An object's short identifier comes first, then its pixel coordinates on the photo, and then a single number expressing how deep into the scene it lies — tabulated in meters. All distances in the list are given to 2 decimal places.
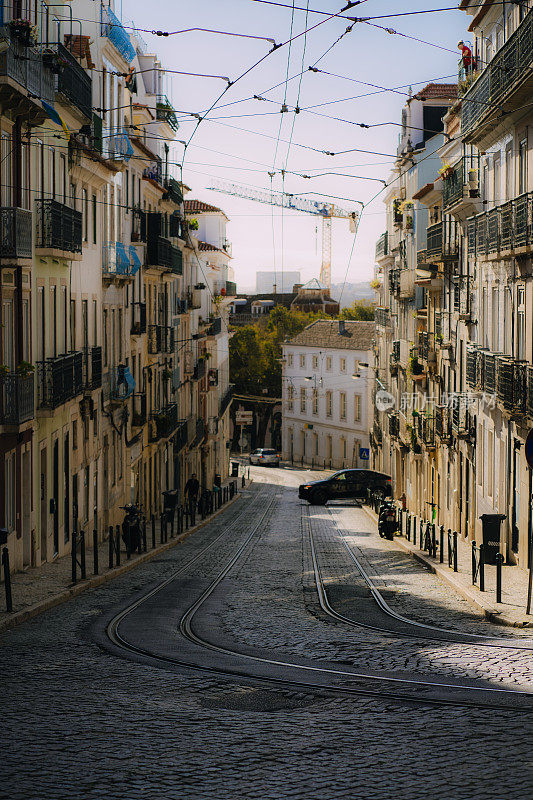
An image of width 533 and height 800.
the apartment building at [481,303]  21.68
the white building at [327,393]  77.25
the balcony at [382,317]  58.60
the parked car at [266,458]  81.62
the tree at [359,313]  109.00
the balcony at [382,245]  59.91
